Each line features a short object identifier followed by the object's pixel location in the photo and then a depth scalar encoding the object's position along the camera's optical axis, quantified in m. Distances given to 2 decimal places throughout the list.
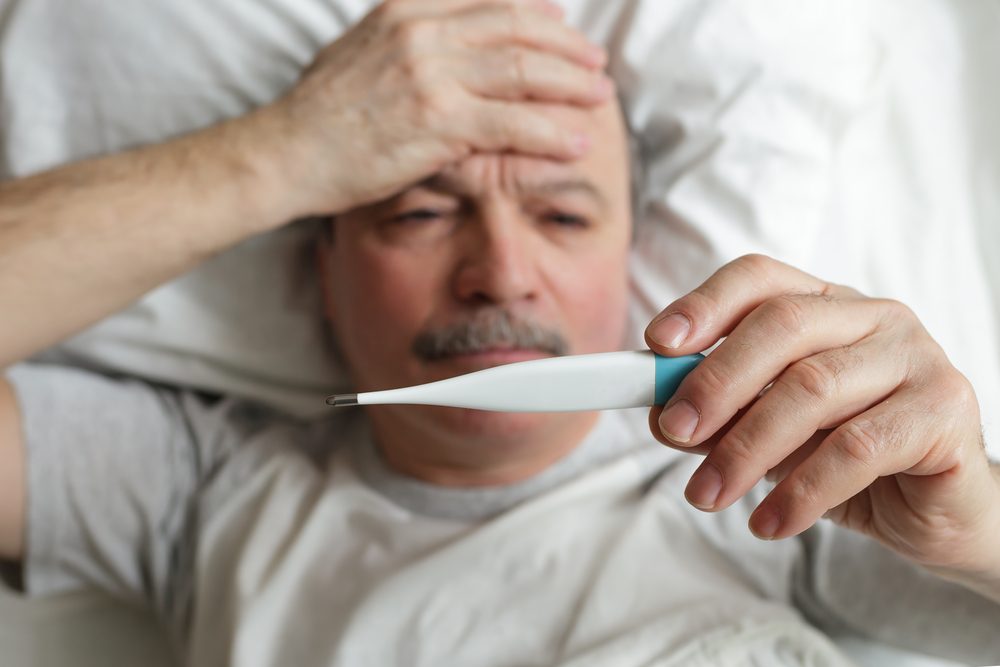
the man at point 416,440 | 0.97
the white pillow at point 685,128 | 1.17
